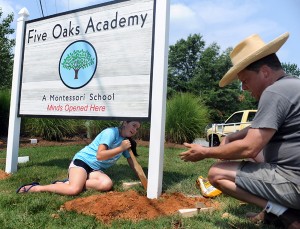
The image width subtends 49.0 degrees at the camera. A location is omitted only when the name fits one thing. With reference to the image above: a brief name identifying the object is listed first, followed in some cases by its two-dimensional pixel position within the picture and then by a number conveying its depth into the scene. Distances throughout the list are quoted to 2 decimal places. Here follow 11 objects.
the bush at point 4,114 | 13.14
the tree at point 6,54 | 17.72
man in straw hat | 2.37
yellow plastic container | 3.95
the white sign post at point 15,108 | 5.66
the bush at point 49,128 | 11.70
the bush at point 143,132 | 12.63
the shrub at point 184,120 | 12.24
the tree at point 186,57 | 45.22
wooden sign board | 4.24
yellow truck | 12.90
